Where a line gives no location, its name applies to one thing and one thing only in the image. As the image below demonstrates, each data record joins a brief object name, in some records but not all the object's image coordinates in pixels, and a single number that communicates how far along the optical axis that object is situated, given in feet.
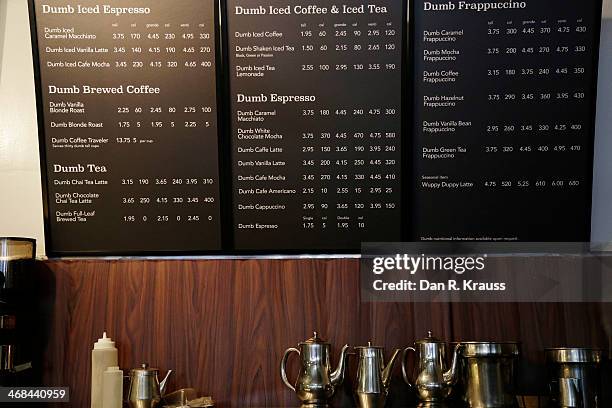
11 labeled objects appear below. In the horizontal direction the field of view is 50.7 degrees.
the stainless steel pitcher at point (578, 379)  7.57
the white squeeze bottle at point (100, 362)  8.24
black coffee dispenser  7.91
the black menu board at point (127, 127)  8.71
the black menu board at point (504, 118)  8.57
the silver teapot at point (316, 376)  7.84
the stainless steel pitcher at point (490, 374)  7.67
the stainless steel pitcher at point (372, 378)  7.82
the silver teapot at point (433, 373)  7.80
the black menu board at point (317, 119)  8.66
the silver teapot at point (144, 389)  7.80
